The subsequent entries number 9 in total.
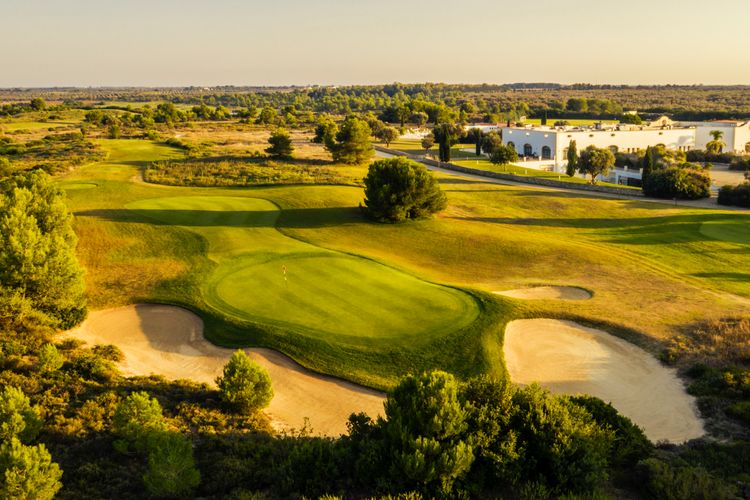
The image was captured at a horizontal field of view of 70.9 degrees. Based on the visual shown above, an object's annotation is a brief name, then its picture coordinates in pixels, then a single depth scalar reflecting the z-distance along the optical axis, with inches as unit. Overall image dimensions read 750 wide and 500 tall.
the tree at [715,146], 3727.9
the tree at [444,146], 3356.3
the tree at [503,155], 3216.0
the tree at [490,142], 3848.4
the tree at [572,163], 3051.4
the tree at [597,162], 2817.4
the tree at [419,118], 6502.0
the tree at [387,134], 4439.0
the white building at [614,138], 3609.7
